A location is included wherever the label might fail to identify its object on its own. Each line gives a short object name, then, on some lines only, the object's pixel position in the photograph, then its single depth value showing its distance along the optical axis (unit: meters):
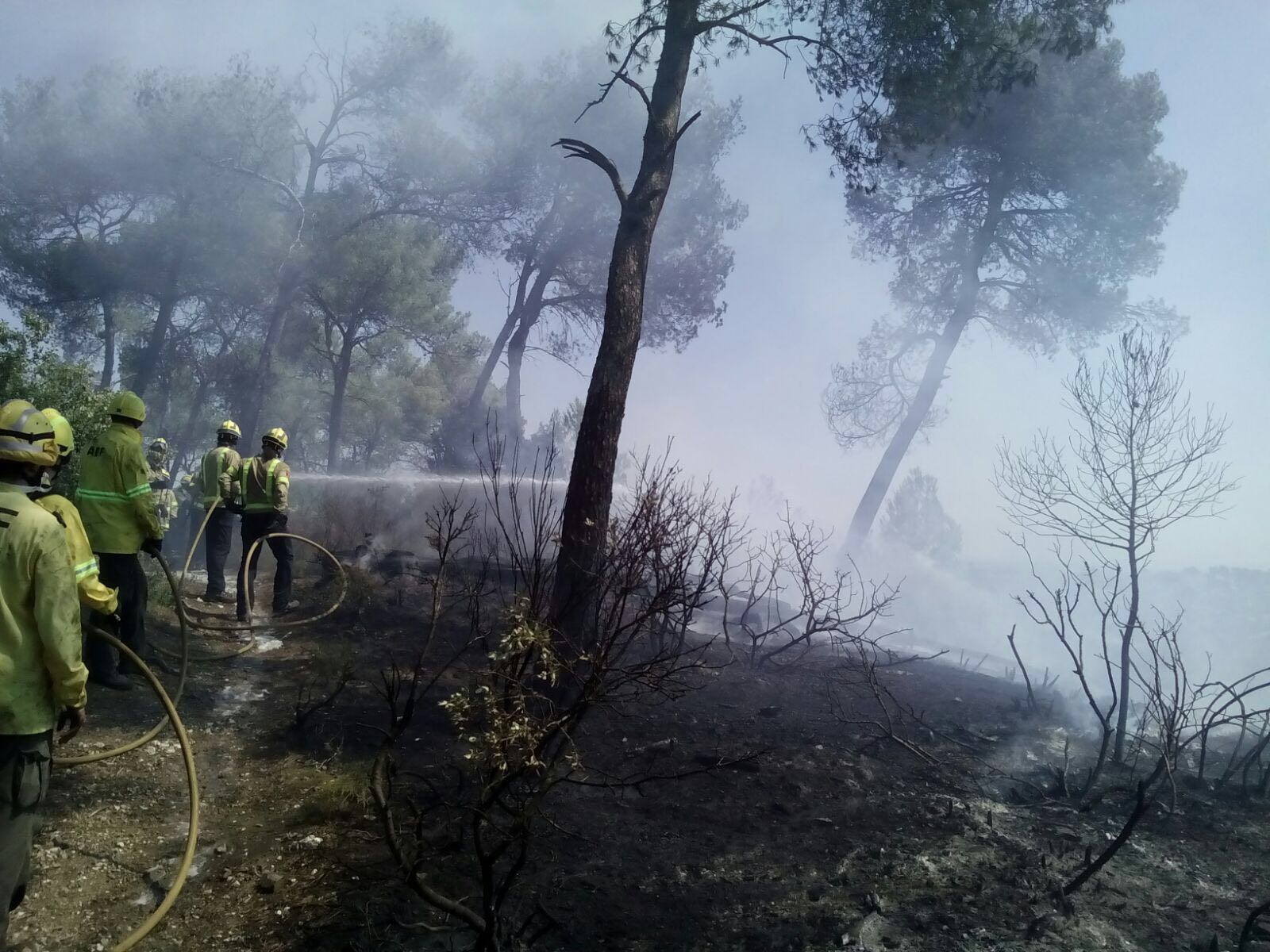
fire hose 2.76
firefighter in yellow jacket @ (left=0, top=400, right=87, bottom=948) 2.36
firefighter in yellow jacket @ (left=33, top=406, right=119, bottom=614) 2.87
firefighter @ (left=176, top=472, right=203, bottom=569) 8.18
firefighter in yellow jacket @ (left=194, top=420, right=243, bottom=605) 7.45
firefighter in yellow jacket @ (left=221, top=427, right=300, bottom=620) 7.27
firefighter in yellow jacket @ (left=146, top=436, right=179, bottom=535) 9.77
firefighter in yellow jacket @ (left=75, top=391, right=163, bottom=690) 4.90
